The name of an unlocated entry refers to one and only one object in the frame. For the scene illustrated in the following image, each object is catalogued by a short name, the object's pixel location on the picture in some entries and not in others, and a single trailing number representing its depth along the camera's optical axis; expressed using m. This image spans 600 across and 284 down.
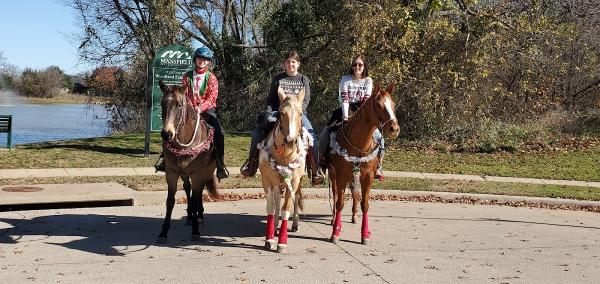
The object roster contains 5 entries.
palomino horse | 7.55
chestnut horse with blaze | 8.30
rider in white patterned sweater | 9.02
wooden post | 17.11
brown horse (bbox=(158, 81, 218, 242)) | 7.76
